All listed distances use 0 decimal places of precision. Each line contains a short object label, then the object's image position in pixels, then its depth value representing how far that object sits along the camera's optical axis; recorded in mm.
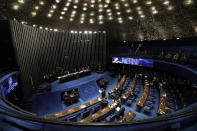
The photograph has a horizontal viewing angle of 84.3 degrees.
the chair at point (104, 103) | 9901
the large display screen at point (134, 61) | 13891
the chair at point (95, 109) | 8890
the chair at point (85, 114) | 8125
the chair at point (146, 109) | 8688
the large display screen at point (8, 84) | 6483
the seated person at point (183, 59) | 10664
